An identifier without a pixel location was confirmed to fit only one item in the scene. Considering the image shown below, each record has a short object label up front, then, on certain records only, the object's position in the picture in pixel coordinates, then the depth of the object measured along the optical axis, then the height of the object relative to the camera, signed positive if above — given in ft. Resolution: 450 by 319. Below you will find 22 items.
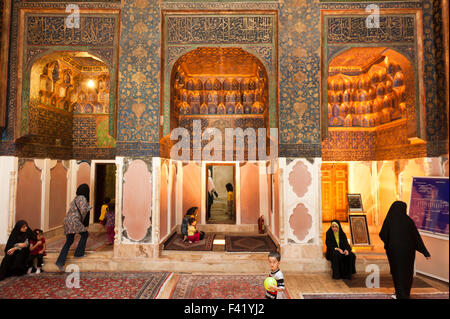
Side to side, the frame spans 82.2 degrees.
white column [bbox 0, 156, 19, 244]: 15.41 -1.43
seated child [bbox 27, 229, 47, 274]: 14.51 -4.54
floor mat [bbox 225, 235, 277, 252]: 16.52 -4.98
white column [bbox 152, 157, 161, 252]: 15.42 -1.85
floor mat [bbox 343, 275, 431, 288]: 13.23 -5.87
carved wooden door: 23.50 -2.19
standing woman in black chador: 11.16 -3.26
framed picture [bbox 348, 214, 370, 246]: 16.52 -3.79
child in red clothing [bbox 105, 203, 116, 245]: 17.30 -3.54
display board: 13.24 -1.75
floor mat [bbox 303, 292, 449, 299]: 12.01 -5.86
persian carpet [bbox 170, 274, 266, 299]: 12.10 -5.82
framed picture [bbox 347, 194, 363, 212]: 17.18 -2.14
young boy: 7.72 -3.27
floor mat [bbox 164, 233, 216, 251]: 16.78 -4.97
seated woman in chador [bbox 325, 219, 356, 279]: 13.99 -4.52
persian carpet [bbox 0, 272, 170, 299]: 12.00 -5.75
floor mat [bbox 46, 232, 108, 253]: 16.71 -5.04
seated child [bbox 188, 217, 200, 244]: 18.11 -4.38
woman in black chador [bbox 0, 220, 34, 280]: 13.82 -4.43
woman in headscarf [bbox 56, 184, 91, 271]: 14.46 -2.75
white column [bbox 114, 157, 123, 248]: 15.37 -1.57
